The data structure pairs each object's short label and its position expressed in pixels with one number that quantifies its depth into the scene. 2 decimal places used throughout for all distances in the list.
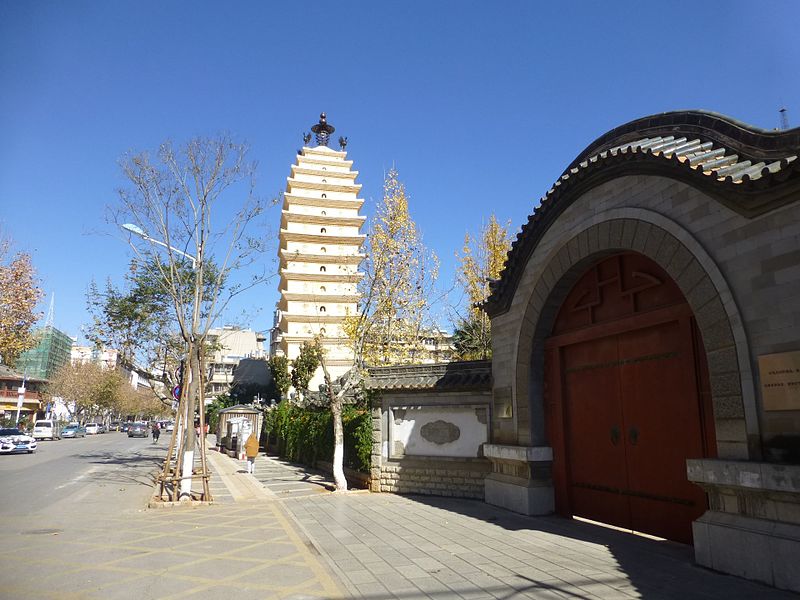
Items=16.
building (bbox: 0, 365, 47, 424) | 55.12
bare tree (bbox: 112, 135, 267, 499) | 12.13
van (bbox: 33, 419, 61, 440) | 41.47
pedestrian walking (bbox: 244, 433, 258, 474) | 17.80
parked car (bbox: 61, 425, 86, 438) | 49.00
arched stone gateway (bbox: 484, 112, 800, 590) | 5.62
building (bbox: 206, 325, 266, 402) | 84.62
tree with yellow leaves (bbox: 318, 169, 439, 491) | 22.91
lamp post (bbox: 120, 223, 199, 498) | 11.84
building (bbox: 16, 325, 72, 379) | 69.38
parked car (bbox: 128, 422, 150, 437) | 53.47
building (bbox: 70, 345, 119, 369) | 64.06
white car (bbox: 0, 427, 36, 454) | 26.64
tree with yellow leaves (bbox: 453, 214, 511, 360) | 21.39
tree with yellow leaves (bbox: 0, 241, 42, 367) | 24.22
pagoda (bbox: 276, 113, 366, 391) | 42.31
